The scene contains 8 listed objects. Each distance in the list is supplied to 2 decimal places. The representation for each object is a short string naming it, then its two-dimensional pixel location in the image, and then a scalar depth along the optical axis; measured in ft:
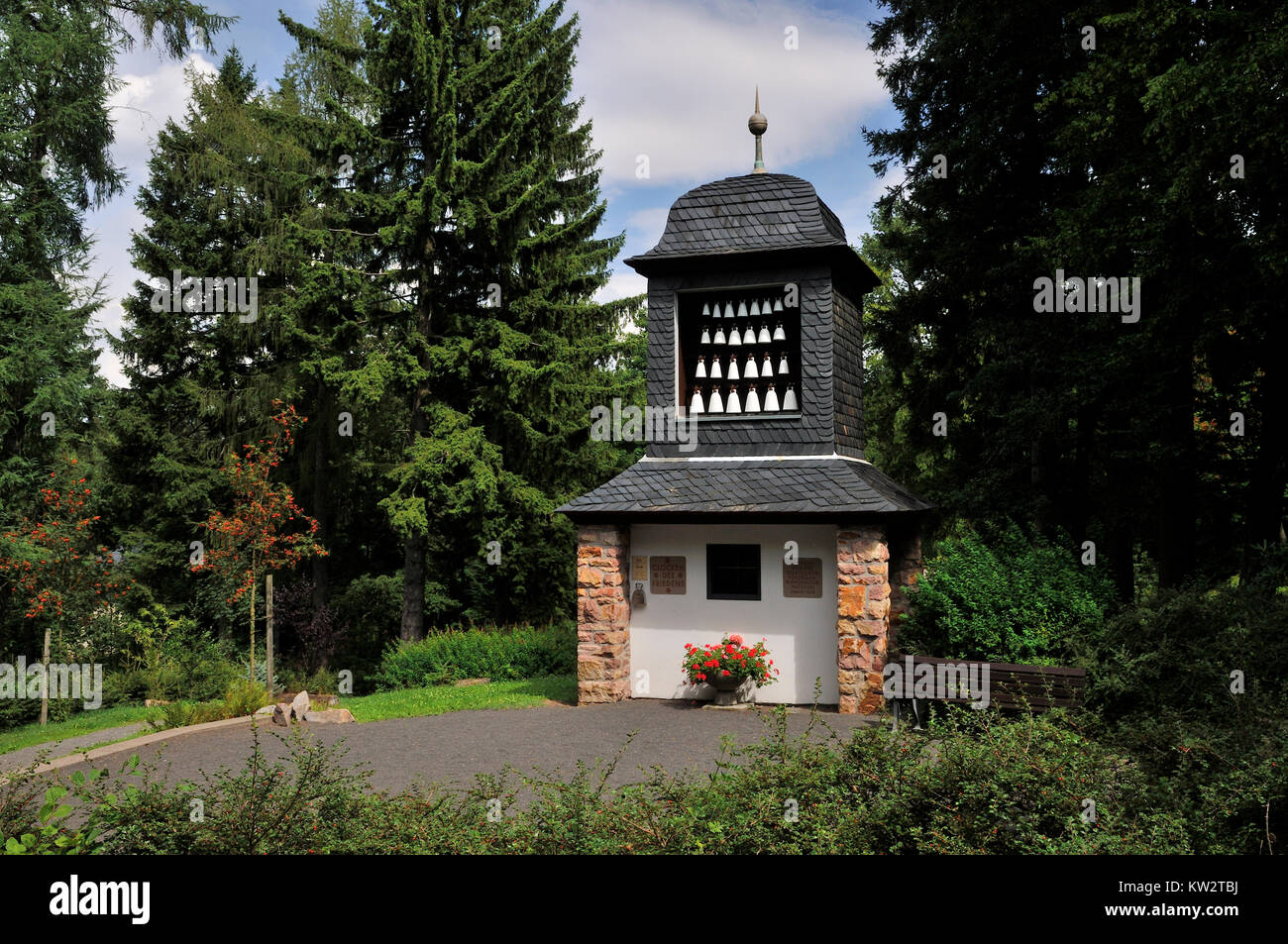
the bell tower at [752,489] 34.78
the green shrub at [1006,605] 30.01
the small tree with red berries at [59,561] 45.67
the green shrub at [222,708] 34.68
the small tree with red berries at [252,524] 46.19
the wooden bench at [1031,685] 26.50
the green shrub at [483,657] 47.98
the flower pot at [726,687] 35.27
